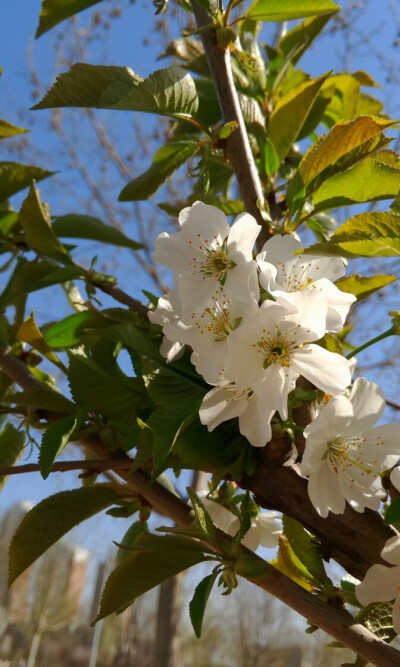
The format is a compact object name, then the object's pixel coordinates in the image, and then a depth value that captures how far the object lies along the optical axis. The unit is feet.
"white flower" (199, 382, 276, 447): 1.29
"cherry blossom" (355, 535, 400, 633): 1.29
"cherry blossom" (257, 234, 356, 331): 1.31
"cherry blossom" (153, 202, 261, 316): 1.38
